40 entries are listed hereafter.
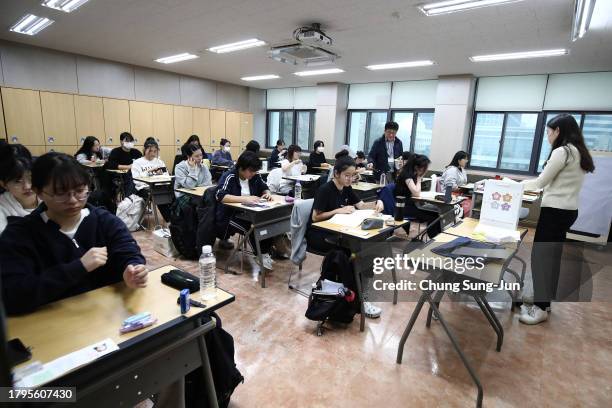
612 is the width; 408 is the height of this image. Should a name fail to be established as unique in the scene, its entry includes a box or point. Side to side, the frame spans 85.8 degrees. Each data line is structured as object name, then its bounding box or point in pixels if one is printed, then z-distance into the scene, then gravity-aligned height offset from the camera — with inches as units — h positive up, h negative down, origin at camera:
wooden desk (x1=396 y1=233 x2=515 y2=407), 74.4 -30.3
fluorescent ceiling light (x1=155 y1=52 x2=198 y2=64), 252.2 +61.8
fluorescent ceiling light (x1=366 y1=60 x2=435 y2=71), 236.8 +60.1
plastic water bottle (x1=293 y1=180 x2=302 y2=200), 170.6 -25.5
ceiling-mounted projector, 169.5 +51.7
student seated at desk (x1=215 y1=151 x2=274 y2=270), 133.6 -22.5
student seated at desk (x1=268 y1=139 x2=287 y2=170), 266.4 -14.4
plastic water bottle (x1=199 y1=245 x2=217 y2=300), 55.4 -23.9
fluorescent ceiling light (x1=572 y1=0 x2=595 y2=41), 117.4 +52.8
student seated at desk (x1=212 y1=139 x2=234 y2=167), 273.8 -15.0
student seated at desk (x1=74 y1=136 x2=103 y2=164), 237.9 -12.5
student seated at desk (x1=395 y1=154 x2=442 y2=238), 154.3 -17.6
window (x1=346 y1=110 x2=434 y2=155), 312.8 +18.2
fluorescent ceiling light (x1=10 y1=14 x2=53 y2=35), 184.5 +61.7
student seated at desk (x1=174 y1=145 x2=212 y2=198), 162.1 -17.6
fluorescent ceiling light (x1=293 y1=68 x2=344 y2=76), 277.2 +61.5
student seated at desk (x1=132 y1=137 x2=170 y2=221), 189.2 -19.0
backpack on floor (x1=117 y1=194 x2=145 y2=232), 185.9 -42.0
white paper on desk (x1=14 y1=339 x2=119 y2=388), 36.1 -26.7
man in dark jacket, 215.2 -3.8
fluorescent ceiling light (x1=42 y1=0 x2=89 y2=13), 156.0 +60.5
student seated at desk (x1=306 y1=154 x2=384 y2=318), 112.3 -21.3
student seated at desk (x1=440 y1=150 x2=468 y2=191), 181.6 -14.1
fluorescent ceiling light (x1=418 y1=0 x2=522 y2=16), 130.8 +57.9
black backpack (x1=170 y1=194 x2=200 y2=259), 147.0 -39.7
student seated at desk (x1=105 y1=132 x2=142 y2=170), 208.4 -13.5
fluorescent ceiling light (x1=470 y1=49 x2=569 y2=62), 192.1 +58.1
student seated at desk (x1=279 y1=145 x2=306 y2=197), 213.3 -15.3
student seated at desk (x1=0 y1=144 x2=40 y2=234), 72.9 -11.4
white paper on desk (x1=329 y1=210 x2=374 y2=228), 105.7 -24.3
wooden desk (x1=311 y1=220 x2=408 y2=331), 96.9 -26.8
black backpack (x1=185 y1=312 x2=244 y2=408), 60.8 -43.8
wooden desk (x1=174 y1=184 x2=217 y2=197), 149.1 -24.8
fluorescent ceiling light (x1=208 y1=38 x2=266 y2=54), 203.4 +60.1
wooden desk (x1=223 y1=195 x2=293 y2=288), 128.2 -31.8
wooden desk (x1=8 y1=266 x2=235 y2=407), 41.8 -26.8
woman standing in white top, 99.7 -10.7
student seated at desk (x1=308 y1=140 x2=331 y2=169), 280.2 -13.2
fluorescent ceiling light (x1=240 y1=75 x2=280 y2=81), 325.3 +62.6
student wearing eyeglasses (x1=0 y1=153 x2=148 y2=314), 47.3 -18.1
